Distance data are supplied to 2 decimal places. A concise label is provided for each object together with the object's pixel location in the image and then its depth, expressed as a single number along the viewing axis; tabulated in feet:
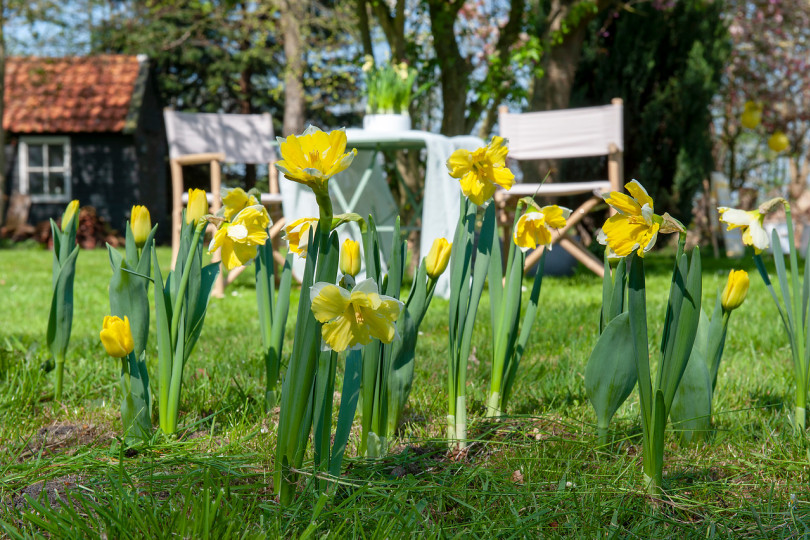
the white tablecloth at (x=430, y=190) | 11.31
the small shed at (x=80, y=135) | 41.11
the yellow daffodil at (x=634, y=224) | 3.12
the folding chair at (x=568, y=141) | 13.19
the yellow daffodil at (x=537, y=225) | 4.12
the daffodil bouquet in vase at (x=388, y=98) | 12.40
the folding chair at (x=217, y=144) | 13.30
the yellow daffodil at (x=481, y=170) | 3.93
